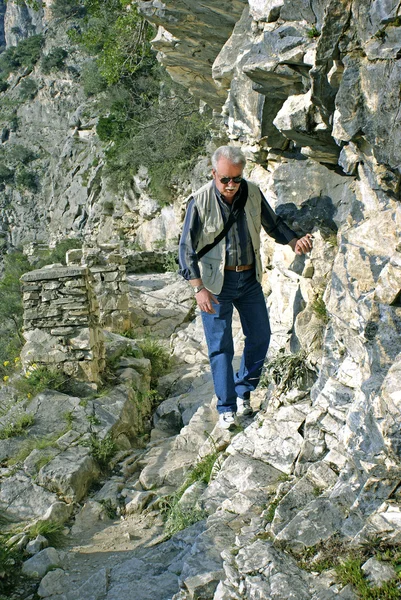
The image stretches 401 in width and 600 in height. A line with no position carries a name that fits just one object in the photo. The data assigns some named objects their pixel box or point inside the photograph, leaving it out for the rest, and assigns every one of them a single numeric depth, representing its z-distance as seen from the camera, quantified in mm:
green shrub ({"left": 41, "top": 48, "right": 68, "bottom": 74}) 40062
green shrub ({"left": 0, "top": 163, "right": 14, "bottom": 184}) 38500
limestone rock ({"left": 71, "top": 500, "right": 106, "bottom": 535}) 4805
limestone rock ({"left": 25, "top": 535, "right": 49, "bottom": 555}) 4246
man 4367
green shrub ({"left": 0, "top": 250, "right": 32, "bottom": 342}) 14164
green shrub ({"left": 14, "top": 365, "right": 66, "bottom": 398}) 6629
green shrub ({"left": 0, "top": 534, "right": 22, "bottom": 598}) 3810
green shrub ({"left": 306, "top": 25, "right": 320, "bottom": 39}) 4117
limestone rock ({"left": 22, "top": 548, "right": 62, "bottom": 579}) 3965
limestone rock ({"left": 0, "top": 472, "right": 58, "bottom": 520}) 5027
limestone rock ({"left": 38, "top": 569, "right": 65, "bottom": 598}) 3736
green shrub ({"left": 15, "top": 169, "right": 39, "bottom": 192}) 37625
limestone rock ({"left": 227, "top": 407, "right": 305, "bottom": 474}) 3949
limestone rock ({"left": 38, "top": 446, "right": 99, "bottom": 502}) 5266
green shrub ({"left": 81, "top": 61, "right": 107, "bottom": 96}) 29797
